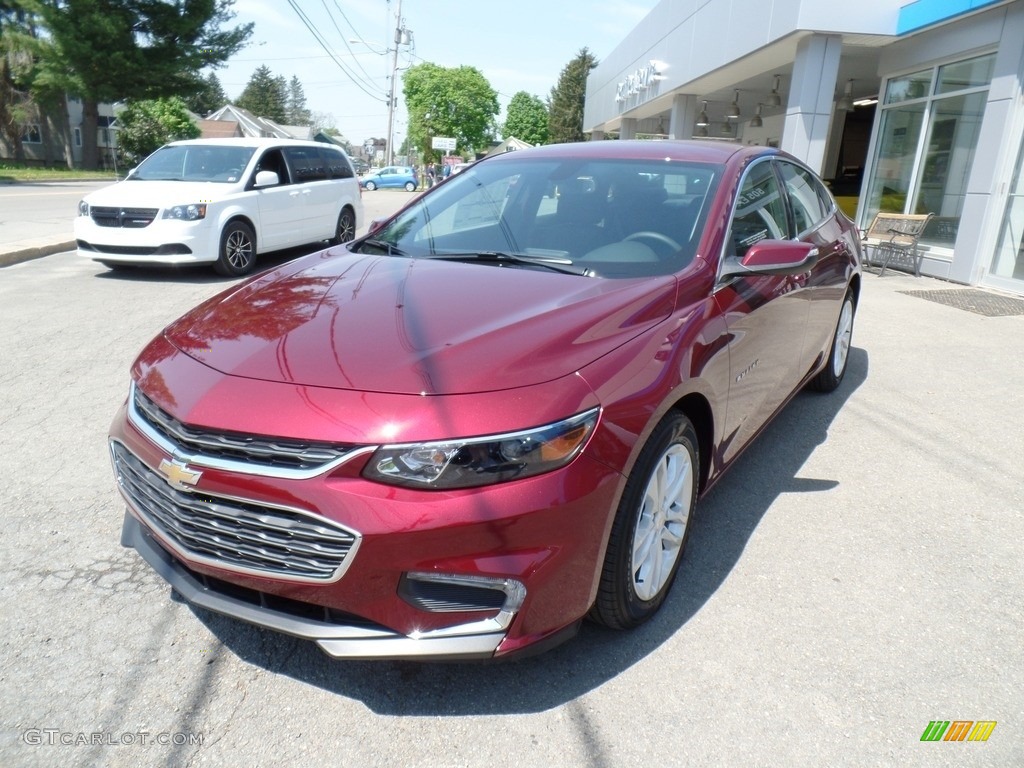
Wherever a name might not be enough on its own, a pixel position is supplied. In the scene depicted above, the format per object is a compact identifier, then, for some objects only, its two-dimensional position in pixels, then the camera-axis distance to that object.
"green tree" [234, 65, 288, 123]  109.94
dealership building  9.82
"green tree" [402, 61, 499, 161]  74.75
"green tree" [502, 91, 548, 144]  104.00
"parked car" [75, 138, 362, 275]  8.70
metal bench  11.30
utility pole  42.41
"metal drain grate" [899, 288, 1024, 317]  8.71
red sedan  2.00
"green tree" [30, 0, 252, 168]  31.69
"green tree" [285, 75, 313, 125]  149.50
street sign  57.44
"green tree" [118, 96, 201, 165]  40.44
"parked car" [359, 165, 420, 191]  48.09
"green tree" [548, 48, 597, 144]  80.75
